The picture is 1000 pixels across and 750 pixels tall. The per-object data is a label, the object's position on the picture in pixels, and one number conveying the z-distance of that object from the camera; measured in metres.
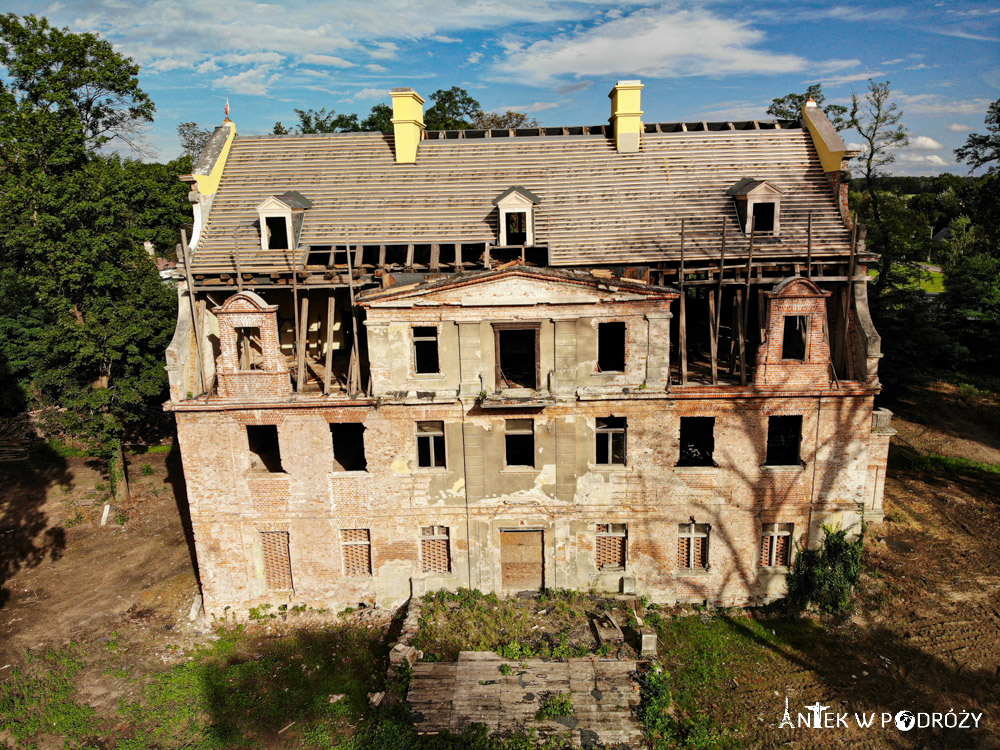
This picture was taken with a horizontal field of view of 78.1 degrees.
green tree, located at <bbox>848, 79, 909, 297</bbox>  39.06
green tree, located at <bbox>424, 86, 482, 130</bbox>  62.09
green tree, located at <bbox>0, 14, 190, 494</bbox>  26.09
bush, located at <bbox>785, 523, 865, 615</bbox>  20.84
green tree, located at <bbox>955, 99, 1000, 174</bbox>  37.08
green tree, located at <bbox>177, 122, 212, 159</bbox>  85.62
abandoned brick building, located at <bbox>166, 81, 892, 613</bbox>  20.20
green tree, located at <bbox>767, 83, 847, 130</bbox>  48.84
